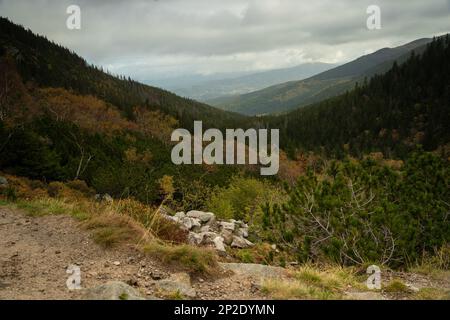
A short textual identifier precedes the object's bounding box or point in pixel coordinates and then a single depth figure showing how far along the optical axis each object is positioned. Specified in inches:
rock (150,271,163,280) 200.1
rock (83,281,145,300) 159.3
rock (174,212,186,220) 603.0
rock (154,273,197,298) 181.0
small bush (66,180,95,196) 883.9
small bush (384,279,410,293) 200.8
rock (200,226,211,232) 542.8
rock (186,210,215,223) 605.6
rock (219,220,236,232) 581.3
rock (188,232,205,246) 410.6
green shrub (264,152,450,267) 316.2
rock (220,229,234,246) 500.3
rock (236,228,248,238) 581.0
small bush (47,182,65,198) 725.9
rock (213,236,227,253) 396.7
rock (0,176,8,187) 573.2
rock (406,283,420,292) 200.8
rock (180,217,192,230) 524.4
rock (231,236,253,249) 488.5
